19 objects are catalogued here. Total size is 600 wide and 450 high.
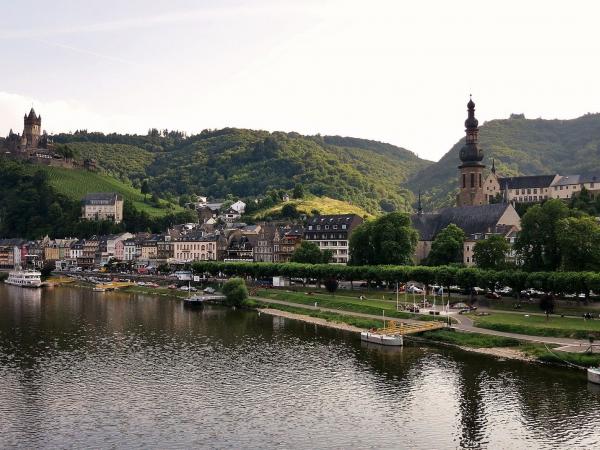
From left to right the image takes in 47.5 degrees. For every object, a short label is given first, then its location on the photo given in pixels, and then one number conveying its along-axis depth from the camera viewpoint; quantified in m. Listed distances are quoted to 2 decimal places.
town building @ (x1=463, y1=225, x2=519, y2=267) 109.25
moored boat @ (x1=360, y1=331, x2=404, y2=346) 66.56
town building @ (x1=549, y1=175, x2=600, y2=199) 143.62
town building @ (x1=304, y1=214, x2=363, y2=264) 135.62
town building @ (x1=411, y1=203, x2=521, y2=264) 114.38
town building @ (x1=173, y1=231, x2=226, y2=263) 157.12
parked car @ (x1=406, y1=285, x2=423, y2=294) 94.12
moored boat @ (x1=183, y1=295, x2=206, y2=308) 105.32
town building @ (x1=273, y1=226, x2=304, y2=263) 140.88
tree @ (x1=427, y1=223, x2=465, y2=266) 104.88
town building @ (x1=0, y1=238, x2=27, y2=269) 188.62
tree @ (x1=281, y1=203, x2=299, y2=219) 186.88
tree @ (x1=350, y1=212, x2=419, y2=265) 104.88
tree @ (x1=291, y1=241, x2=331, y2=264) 122.44
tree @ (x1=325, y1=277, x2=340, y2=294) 98.06
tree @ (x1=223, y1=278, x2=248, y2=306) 101.75
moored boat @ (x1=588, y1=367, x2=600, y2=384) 49.97
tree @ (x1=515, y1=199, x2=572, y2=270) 81.75
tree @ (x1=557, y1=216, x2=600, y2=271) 76.75
